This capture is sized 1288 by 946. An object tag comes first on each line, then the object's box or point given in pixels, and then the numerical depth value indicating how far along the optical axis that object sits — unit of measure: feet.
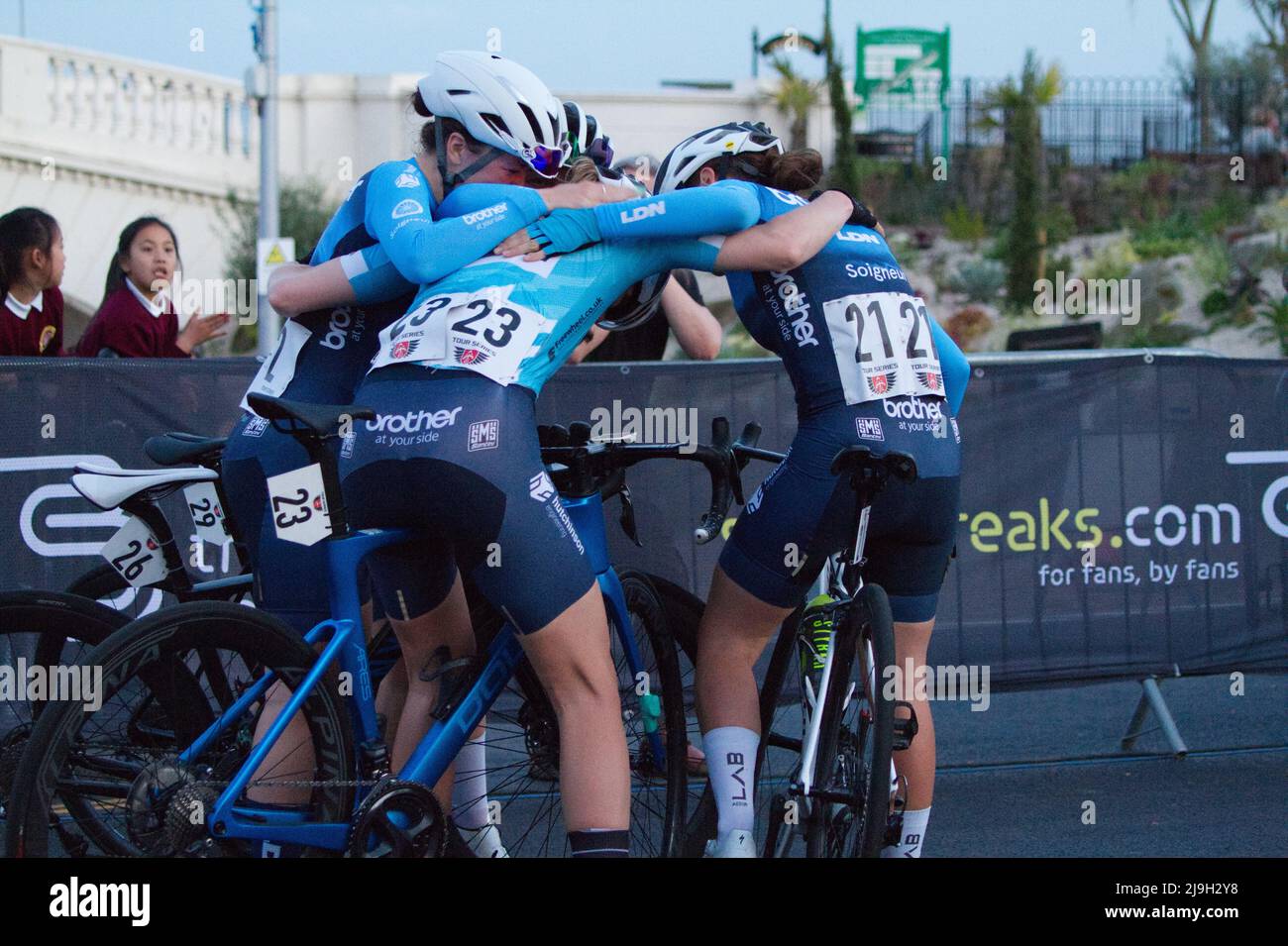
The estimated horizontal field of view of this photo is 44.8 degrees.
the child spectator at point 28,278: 20.49
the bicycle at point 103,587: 12.18
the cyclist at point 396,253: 11.41
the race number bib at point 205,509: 14.16
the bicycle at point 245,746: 10.25
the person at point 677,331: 19.89
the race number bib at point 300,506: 11.50
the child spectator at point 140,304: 20.57
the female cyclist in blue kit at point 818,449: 12.40
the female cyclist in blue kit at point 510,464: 10.82
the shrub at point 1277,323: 73.77
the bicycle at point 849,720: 11.53
